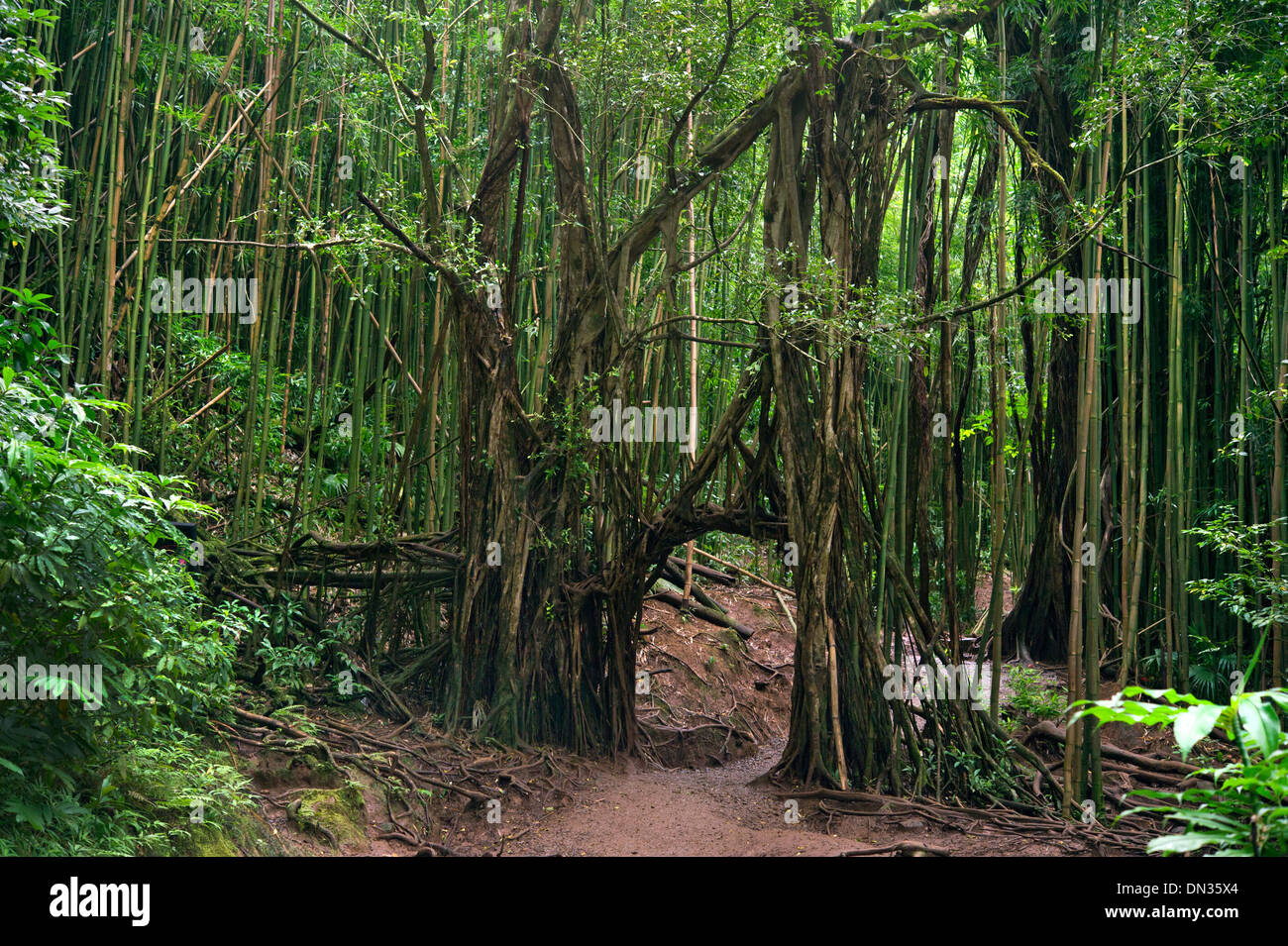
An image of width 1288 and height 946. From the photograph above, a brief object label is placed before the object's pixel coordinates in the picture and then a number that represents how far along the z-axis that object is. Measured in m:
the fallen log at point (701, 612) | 7.67
